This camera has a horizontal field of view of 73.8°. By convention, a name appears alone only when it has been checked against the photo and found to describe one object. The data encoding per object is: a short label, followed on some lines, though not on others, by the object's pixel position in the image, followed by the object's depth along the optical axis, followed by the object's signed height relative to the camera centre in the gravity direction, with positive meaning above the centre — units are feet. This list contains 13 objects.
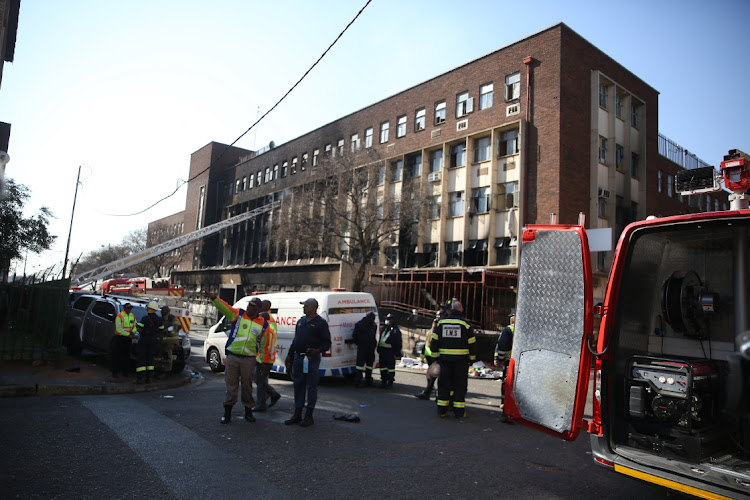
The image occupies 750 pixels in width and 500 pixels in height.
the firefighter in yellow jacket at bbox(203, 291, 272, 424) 23.52 -2.91
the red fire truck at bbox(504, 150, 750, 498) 12.93 -0.79
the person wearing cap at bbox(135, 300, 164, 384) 33.78 -3.86
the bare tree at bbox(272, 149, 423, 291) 91.40 +16.90
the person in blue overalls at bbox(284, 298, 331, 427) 23.49 -2.86
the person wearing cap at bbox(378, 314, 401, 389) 37.11 -3.87
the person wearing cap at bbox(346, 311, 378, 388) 36.47 -3.14
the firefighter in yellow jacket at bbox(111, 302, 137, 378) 35.47 -3.93
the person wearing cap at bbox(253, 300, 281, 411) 24.95 -3.16
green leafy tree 79.87 +8.47
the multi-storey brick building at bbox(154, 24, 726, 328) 86.02 +29.01
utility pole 113.15 +13.40
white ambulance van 36.22 -1.56
